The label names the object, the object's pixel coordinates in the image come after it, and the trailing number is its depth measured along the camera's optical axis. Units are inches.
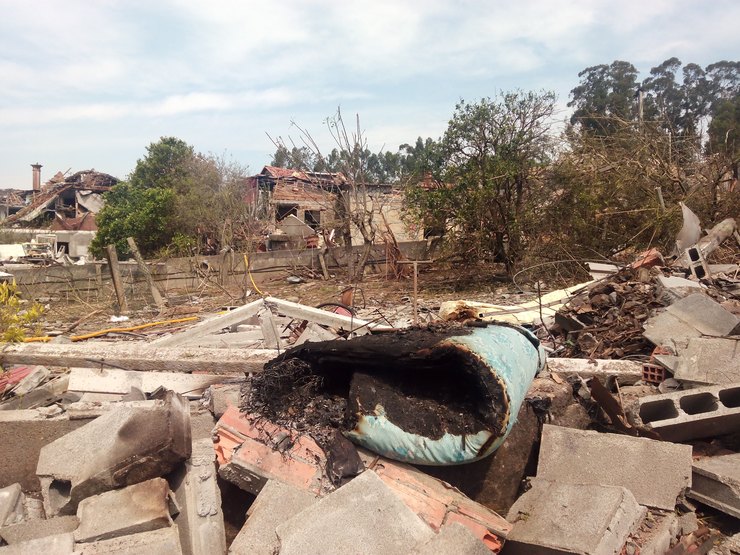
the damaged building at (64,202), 1350.9
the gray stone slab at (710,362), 142.8
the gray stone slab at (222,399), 134.8
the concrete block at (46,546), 87.4
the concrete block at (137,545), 88.7
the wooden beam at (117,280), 445.9
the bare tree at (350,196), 570.9
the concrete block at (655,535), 91.4
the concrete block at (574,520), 87.4
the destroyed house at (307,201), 595.8
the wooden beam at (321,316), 205.8
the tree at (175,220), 854.5
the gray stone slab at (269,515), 93.3
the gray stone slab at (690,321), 183.8
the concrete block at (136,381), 156.6
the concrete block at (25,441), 128.8
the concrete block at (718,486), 106.8
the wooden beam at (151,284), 483.8
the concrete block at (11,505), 110.8
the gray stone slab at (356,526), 87.1
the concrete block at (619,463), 105.6
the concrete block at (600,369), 155.0
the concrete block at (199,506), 98.8
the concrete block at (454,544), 85.0
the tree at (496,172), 504.7
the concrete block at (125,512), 92.7
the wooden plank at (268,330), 211.9
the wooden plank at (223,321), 225.3
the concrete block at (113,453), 104.1
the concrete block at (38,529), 94.9
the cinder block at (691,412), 126.0
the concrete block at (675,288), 218.4
